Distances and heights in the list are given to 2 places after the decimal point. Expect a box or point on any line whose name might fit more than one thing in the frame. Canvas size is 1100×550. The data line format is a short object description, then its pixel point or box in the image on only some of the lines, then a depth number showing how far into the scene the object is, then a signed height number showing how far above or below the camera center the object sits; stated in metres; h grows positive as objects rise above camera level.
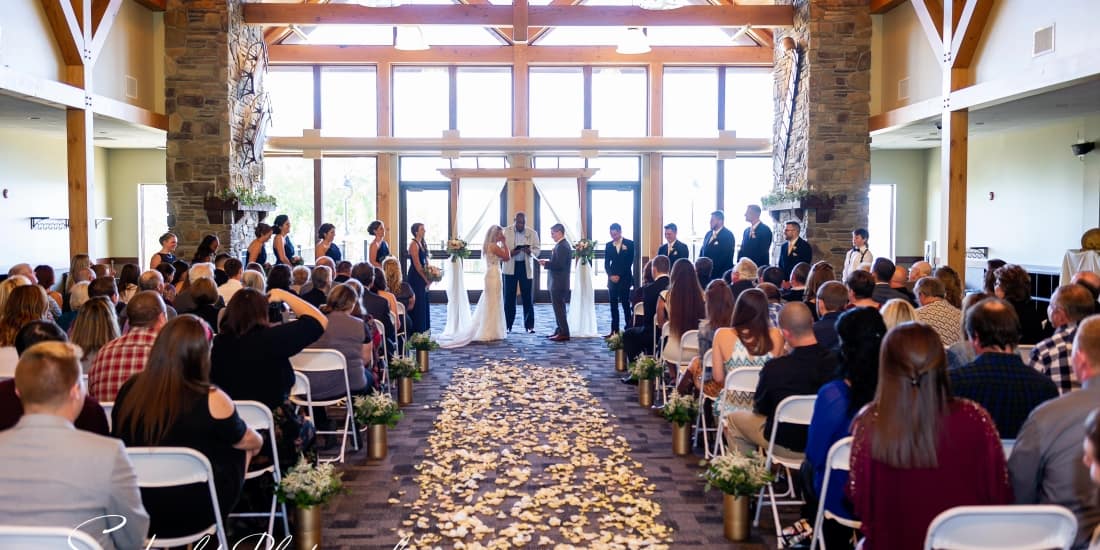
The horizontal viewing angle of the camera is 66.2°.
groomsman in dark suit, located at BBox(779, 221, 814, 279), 9.44 -0.09
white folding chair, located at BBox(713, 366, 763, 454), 4.34 -0.72
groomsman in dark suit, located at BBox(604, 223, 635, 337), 10.67 -0.33
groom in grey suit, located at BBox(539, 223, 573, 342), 10.88 -0.50
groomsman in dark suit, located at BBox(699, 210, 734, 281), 9.92 -0.06
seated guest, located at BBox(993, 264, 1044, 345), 4.91 -0.32
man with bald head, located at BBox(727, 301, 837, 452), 3.84 -0.60
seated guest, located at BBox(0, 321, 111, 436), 2.88 -0.60
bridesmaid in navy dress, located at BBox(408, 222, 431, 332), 9.88 -0.44
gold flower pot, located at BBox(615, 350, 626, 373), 8.52 -1.21
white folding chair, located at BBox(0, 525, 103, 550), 1.94 -0.69
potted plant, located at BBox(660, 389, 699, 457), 5.31 -1.11
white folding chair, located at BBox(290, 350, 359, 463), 5.00 -0.72
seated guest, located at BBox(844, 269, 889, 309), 5.02 -0.28
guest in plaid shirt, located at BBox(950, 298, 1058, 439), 3.02 -0.50
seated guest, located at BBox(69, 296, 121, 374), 3.90 -0.42
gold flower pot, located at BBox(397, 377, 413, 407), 6.94 -1.24
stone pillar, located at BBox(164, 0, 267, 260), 10.91 +1.67
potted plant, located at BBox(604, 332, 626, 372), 8.52 -1.12
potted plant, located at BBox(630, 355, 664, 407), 6.82 -1.08
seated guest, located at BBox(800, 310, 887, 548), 3.04 -0.55
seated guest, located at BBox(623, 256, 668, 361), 7.85 -0.76
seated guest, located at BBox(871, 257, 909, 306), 5.97 -0.29
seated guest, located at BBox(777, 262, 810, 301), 6.97 -0.33
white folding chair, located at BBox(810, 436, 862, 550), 2.88 -0.79
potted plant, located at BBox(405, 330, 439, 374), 8.28 -1.02
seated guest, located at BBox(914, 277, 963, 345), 4.90 -0.42
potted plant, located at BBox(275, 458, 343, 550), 3.65 -1.10
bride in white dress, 10.70 -0.86
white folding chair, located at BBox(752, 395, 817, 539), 3.64 -0.77
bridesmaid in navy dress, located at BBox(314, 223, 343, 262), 9.68 +0.01
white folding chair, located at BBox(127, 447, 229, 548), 2.71 -0.74
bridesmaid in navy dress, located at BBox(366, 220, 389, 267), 9.73 -0.04
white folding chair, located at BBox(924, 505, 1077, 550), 2.20 -0.76
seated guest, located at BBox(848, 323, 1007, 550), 2.47 -0.60
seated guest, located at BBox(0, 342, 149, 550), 2.21 -0.59
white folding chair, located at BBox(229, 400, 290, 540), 3.49 -0.76
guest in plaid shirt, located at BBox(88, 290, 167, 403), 3.58 -0.52
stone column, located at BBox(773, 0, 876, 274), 10.88 +1.59
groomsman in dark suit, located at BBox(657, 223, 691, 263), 10.03 -0.07
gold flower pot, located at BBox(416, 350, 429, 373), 8.48 -1.20
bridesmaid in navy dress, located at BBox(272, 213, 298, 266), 9.72 +0.02
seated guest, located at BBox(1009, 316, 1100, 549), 2.46 -0.65
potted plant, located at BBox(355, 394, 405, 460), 5.21 -1.09
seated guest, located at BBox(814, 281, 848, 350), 4.79 -0.39
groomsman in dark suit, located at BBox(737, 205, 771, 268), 9.88 +0.00
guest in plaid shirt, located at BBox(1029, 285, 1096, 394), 3.65 -0.43
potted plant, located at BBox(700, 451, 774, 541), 3.83 -1.11
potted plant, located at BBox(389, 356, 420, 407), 6.82 -1.08
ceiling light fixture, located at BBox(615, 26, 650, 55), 11.86 +2.81
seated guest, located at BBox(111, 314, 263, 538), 2.90 -0.59
